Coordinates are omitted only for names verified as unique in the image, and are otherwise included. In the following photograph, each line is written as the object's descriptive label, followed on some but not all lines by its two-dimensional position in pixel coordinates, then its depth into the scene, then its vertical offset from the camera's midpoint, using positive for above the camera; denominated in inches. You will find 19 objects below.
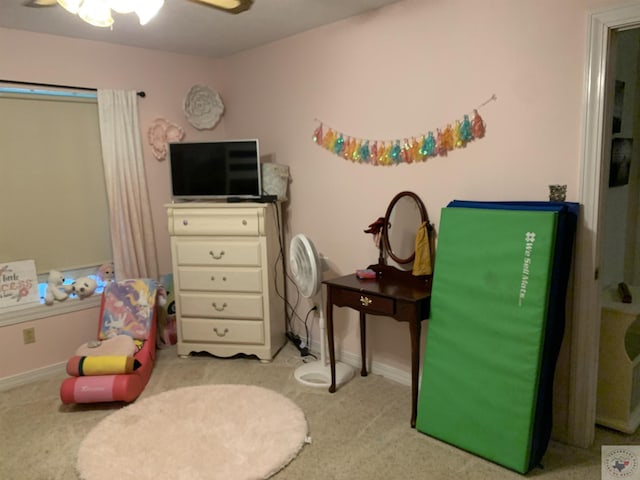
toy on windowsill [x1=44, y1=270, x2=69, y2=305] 135.6 -27.8
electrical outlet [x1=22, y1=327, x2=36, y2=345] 132.9 -39.3
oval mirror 115.0 -11.3
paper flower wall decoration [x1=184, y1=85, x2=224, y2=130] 160.2 +25.1
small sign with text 131.0 -25.2
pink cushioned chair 114.3 -41.6
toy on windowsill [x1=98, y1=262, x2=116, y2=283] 147.0 -25.6
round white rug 90.6 -51.7
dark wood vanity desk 99.2 -25.4
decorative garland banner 104.0 +8.1
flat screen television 139.1 +3.9
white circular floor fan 120.6 -25.8
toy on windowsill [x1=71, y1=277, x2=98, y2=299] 139.7 -28.1
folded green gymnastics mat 84.4 -28.5
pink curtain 143.4 +1.5
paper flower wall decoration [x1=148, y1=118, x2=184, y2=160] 153.5 +15.5
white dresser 137.3 -26.4
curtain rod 127.9 +27.7
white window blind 131.1 +1.3
